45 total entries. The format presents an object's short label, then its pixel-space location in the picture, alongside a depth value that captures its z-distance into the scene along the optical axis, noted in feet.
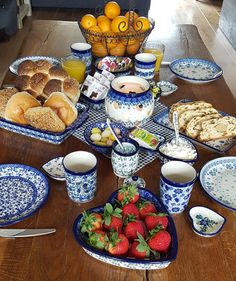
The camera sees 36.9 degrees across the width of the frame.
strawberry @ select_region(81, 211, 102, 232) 2.39
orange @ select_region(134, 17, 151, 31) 4.85
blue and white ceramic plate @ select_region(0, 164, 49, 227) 2.83
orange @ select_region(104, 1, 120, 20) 4.86
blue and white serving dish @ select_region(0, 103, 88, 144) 3.48
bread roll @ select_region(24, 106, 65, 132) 3.43
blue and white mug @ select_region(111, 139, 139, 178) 2.98
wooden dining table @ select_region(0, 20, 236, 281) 2.39
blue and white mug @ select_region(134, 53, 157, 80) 4.52
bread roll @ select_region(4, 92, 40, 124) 3.58
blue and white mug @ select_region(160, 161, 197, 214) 2.66
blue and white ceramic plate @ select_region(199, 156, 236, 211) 3.03
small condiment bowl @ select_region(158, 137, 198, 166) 3.05
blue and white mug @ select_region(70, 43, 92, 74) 4.76
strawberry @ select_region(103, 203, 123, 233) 2.38
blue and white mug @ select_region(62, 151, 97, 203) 2.72
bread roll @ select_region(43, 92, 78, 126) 3.58
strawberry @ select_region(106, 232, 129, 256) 2.30
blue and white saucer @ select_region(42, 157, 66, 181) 3.10
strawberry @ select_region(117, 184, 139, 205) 2.59
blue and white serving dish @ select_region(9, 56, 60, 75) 4.79
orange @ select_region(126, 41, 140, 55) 4.93
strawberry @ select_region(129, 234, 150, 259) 2.28
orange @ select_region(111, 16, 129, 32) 4.73
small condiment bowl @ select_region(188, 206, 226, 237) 2.66
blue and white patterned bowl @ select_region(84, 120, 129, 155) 3.34
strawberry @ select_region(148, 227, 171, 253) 2.33
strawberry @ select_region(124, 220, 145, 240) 2.37
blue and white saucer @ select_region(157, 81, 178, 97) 4.46
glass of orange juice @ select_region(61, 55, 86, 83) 4.44
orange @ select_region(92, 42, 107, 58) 4.91
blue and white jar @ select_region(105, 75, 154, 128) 3.56
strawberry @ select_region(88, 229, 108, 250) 2.34
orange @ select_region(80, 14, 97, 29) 4.77
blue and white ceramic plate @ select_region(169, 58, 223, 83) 4.88
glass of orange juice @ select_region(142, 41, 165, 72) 4.91
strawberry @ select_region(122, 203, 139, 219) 2.47
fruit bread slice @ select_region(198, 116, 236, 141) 3.59
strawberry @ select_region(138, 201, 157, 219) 2.55
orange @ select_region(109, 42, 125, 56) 4.88
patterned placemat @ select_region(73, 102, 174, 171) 3.40
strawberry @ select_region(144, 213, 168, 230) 2.45
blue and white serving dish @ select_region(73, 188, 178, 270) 2.29
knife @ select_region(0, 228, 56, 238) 2.59
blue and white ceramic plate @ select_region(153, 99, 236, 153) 3.54
